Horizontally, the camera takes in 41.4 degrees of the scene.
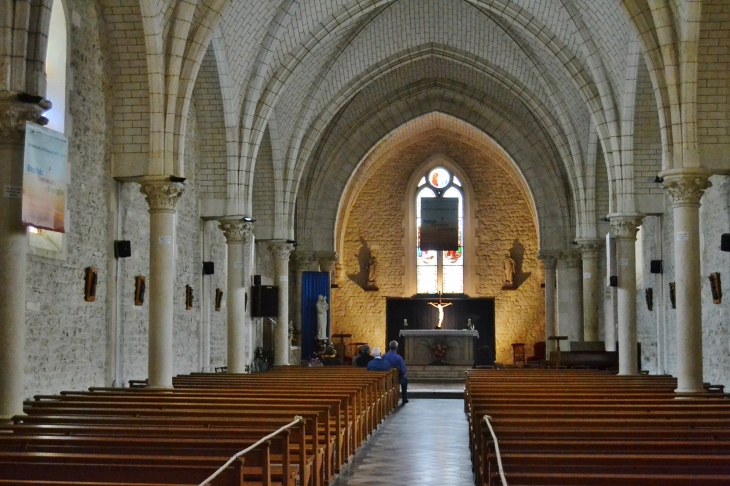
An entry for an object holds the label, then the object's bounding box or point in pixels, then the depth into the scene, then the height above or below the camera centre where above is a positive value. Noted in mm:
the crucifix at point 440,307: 34375 +450
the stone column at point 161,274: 16234 +798
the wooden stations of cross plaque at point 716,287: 17703 +566
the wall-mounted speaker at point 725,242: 16125 +1274
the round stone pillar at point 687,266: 15234 +831
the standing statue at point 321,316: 31469 +138
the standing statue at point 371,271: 38281 +1935
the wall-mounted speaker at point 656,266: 22352 +1207
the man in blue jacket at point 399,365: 22000 -1039
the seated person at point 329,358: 30266 -1179
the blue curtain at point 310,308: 31812 +403
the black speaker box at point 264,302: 24375 +470
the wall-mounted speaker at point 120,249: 17297 +1291
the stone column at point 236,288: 21828 +752
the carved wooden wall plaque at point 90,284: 15977 +620
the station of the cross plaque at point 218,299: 23750 +535
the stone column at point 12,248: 10891 +840
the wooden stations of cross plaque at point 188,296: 21562 +546
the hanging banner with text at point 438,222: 38188 +3853
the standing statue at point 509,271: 37562 +1871
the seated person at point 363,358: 25109 -1026
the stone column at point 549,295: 32219 +817
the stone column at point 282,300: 26562 +563
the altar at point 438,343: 31766 -839
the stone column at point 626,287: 20562 +676
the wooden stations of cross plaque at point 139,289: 18125 +605
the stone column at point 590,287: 27812 +910
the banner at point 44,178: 11008 +1691
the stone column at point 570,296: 30281 +730
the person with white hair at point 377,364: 21016 -960
